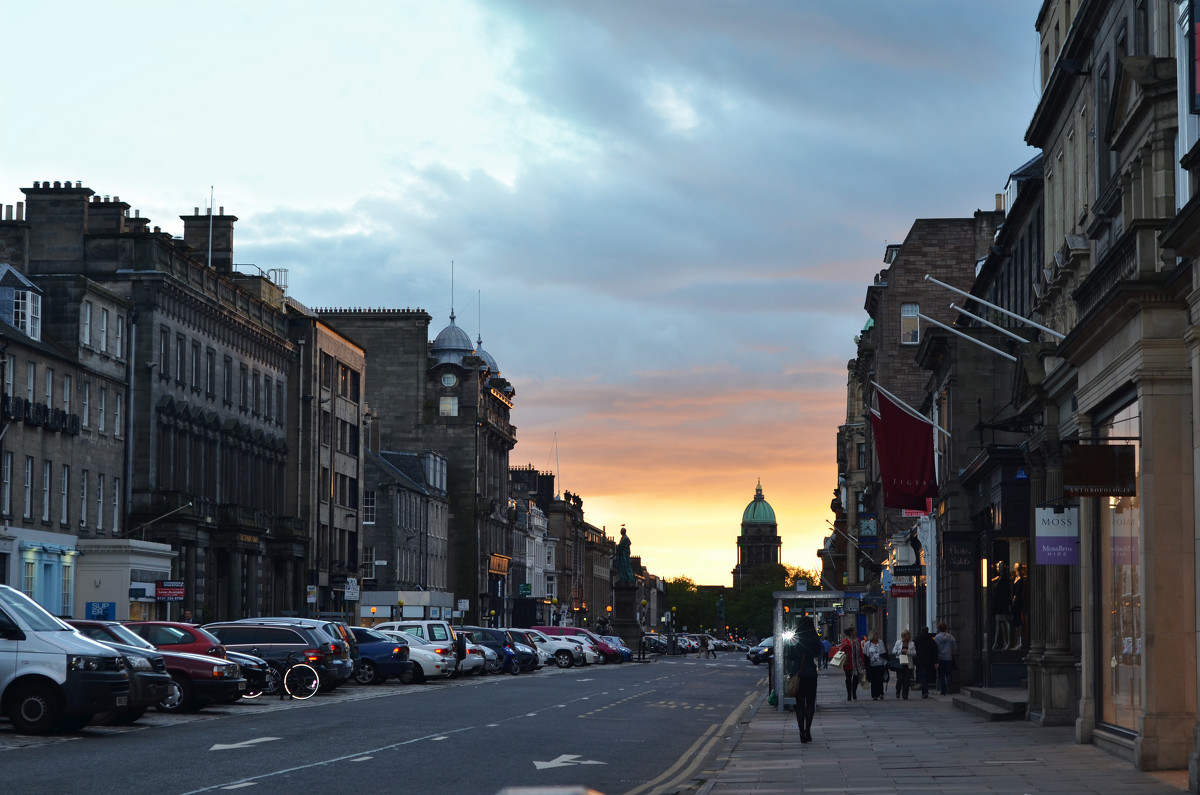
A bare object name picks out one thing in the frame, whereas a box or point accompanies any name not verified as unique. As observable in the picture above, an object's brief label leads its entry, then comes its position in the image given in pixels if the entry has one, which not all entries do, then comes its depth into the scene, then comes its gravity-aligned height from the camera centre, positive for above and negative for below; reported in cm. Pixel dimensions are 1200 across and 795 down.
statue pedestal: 10556 -448
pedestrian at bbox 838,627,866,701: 4022 -293
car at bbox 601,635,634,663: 8375 -514
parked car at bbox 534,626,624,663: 7784 -464
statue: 11461 -125
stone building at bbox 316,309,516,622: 11531 +934
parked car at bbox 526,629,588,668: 7200 -450
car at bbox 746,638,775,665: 8005 -581
